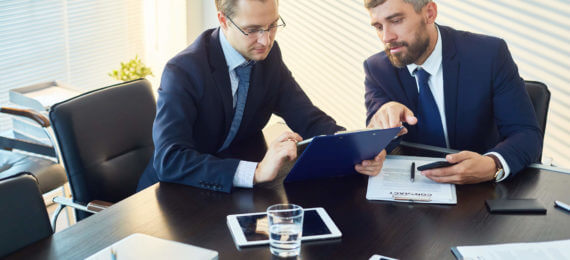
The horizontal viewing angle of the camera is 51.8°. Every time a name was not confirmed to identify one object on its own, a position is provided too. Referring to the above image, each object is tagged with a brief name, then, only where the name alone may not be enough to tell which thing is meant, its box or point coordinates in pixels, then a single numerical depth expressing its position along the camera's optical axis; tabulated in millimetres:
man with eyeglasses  1732
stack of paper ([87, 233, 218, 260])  1173
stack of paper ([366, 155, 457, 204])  1657
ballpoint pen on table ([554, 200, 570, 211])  1606
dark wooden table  1368
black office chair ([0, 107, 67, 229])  2785
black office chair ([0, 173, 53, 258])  1404
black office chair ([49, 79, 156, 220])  2006
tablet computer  1390
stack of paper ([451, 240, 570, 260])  1338
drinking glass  1328
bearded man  2154
